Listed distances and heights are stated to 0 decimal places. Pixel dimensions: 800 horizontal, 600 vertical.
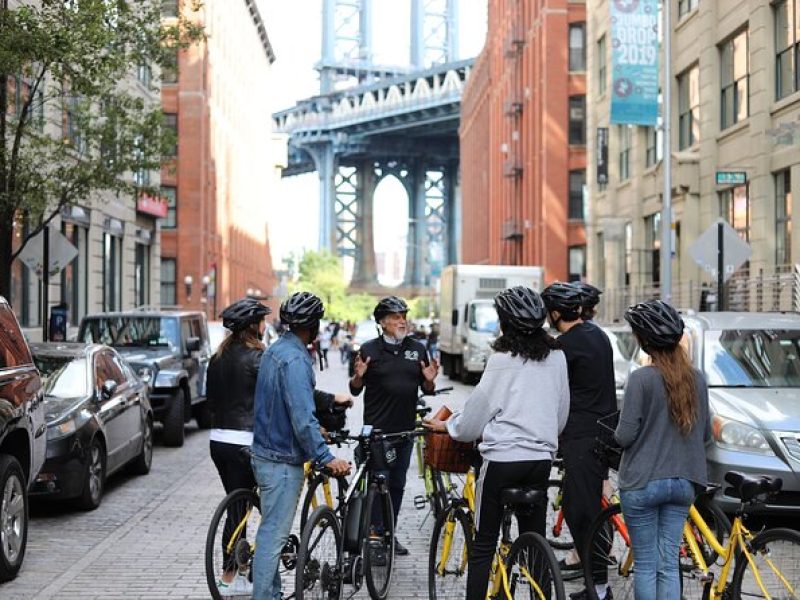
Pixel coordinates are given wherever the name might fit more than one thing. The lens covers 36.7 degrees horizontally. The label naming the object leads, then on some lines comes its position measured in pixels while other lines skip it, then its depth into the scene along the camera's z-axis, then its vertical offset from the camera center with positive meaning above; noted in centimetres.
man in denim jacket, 590 -58
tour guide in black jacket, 795 -41
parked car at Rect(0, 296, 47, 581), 794 -83
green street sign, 2272 +260
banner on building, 2947 +629
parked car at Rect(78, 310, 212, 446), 1633 -54
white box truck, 3212 +15
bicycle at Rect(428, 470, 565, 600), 529 -111
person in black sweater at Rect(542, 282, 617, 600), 668 -48
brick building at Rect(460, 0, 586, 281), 5597 +911
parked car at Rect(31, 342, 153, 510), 1035 -96
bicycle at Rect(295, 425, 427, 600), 614 -120
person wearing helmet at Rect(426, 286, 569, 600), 547 -45
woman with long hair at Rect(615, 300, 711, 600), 539 -61
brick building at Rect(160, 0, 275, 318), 6253 +868
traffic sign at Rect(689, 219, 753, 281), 1842 +102
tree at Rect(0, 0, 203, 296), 1627 +342
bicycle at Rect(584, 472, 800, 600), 527 -111
